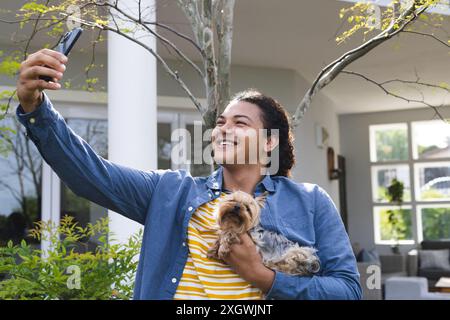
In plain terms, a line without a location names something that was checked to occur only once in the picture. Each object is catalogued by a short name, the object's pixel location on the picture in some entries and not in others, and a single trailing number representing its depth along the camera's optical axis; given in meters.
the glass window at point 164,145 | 7.02
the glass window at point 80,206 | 6.52
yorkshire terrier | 1.36
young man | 1.33
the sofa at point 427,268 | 9.40
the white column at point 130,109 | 4.17
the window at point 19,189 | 6.34
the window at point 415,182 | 11.16
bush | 2.31
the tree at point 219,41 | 2.55
